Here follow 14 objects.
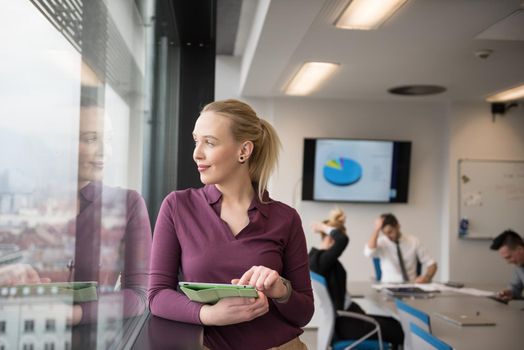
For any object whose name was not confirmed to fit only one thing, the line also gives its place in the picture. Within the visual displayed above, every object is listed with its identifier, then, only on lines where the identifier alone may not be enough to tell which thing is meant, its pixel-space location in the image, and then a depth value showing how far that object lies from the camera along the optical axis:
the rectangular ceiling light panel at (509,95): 5.25
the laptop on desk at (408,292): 4.05
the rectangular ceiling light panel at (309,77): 4.59
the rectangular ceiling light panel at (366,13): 2.96
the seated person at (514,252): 4.27
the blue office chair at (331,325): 3.71
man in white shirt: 5.10
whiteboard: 5.99
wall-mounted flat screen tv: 5.97
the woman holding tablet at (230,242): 1.25
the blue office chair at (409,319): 2.67
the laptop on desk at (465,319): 3.14
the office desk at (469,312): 2.76
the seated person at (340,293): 3.82
